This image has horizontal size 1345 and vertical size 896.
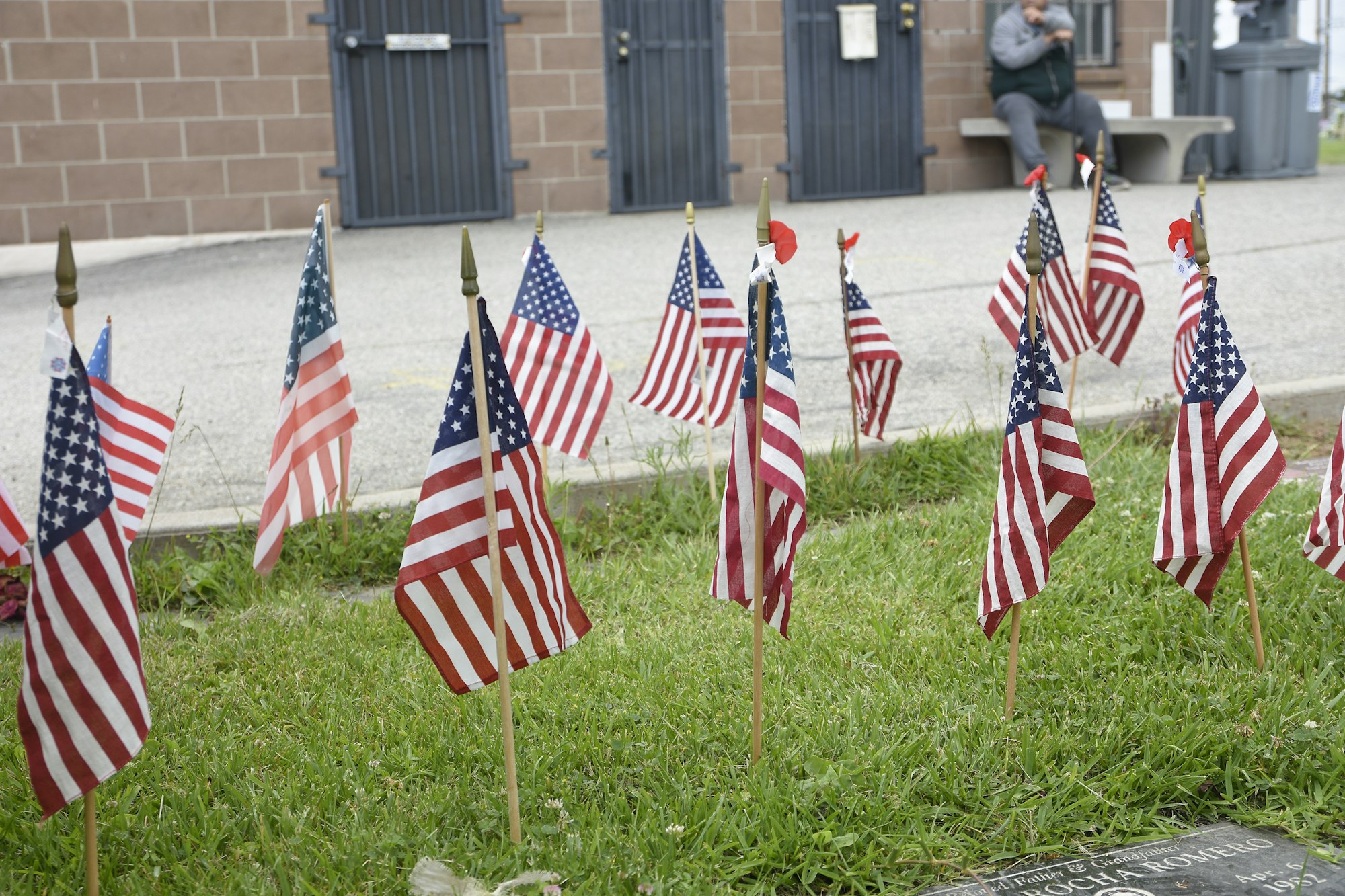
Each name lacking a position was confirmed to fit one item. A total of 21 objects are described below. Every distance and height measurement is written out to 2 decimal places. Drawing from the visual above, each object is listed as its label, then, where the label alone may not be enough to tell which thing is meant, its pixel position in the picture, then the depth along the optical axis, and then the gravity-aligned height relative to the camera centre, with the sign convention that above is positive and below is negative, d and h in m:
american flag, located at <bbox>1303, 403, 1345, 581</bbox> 3.81 -0.96
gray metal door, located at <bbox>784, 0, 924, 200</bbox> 15.91 +0.92
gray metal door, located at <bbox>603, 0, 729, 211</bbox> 15.20 +1.00
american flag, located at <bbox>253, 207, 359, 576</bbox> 4.27 -0.57
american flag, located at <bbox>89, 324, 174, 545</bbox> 3.93 -0.66
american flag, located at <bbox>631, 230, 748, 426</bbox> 5.40 -0.62
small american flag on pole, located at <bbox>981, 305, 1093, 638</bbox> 3.43 -0.72
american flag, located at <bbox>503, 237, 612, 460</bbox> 5.03 -0.56
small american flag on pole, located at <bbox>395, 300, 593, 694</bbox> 3.01 -0.76
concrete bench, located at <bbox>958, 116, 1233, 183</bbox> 16.56 +0.48
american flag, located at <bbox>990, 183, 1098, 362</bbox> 5.29 -0.45
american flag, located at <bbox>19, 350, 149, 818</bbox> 2.70 -0.78
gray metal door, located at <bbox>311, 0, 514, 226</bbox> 14.36 +0.95
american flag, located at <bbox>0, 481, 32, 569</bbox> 3.47 -0.78
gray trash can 17.45 +0.84
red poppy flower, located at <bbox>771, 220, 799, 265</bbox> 3.22 -0.11
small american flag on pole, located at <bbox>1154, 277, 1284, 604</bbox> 3.62 -0.72
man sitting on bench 15.67 +1.13
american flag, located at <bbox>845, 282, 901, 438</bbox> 5.34 -0.66
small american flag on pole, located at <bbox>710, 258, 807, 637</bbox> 3.24 -0.69
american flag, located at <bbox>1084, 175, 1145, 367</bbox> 5.63 -0.45
